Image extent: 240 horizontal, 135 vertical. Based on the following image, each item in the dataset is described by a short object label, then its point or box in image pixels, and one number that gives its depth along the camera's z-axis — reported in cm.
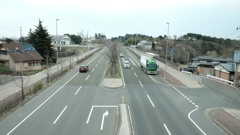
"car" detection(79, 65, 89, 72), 4006
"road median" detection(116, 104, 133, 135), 1383
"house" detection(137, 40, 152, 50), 12002
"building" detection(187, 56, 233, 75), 4250
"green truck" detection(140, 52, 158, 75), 3834
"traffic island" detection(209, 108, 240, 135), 1518
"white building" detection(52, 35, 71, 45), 12912
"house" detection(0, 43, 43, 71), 3956
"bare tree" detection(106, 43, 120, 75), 3766
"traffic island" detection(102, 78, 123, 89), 2780
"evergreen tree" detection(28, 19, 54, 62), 4988
